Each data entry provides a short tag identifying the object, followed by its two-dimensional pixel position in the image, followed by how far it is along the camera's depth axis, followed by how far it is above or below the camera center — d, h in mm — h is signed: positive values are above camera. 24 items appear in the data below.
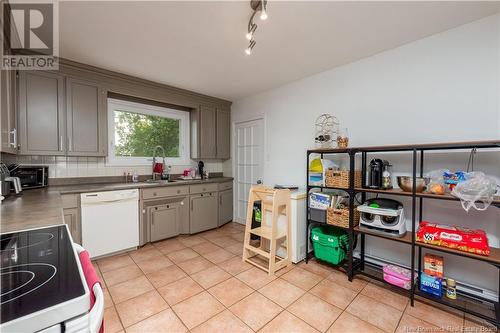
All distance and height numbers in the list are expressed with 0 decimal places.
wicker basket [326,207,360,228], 2191 -574
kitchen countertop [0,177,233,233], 1113 -305
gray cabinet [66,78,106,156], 2535 +545
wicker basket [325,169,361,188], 2189 -167
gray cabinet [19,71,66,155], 2250 +540
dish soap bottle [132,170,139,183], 3196 -228
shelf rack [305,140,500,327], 1556 -672
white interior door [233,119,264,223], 3668 +47
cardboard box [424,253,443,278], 1789 -876
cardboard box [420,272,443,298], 1764 -1029
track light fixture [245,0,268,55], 1463 +1146
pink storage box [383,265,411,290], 1916 -1041
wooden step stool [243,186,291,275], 2279 -749
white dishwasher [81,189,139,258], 2430 -702
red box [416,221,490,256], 1555 -584
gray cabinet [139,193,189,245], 2895 -795
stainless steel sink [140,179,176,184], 3174 -286
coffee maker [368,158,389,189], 2016 -95
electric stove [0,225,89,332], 467 -326
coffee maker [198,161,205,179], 3925 -119
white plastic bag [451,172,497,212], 1492 -198
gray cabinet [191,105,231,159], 3756 +552
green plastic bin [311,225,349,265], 2297 -894
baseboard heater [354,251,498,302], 1764 -1105
